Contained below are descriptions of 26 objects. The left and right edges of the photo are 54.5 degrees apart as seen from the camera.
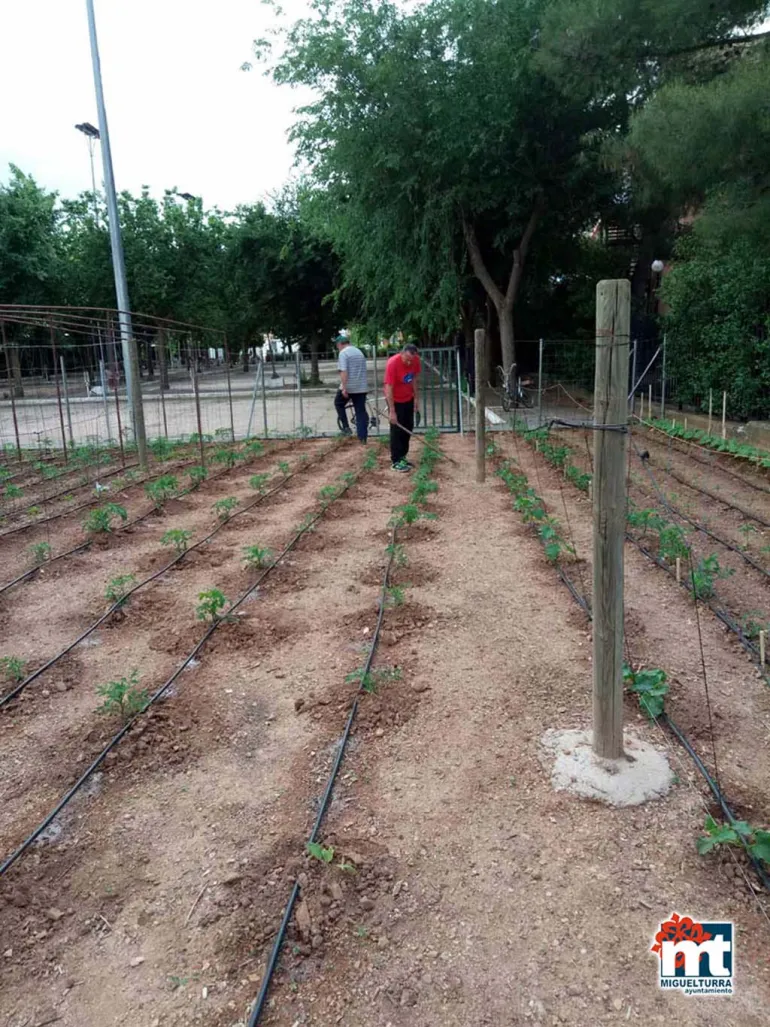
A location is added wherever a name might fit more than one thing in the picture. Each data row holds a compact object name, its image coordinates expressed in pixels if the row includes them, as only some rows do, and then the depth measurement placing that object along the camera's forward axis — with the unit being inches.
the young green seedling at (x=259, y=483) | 330.0
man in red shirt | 349.4
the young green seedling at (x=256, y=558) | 222.4
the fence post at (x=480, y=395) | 322.3
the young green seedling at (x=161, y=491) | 316.5
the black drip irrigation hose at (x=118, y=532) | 222.5
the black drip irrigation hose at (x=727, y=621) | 159.2
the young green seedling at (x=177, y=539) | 239.5
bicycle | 566.6
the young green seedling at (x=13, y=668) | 157.9
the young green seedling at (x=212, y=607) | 179.9
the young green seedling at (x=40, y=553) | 239.3
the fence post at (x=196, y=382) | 379.2
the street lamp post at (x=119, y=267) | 416.2
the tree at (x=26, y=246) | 1021.8
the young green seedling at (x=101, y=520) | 269.3
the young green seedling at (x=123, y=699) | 138.9
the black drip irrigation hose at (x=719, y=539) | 212.5
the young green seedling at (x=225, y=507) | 284.5
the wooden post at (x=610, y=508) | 106.0
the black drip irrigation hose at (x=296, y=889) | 80.6
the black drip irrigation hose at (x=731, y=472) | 315.3
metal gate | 502.3
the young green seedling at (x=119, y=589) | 199.9
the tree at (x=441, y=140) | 523.8
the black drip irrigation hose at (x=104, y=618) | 152.3
